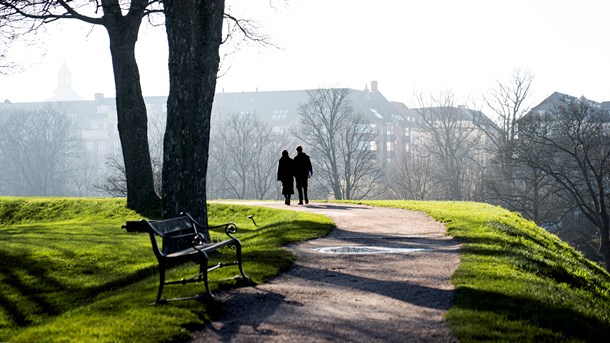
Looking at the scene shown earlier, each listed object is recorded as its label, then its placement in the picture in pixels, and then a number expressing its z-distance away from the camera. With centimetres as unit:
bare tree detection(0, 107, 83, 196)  8488
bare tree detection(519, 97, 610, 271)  4400
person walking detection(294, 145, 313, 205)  2458
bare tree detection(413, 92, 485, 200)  7356
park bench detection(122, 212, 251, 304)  859
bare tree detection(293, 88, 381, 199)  7031
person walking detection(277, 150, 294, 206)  2455
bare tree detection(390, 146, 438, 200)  7388
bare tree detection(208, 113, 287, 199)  7662
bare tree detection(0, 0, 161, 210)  2441
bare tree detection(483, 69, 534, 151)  6288
